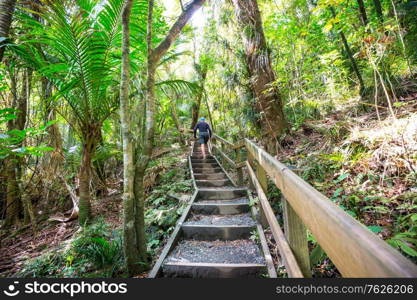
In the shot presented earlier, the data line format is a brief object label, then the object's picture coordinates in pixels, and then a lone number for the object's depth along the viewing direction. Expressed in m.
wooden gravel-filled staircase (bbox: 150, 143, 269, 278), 1.84
